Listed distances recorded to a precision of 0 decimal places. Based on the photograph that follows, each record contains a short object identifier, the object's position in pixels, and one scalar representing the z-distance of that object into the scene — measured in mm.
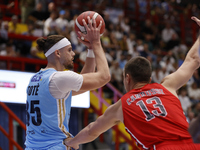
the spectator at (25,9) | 13352
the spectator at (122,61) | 12445
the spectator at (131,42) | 14324
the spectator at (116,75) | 11737
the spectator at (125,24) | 15807
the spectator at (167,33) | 16750
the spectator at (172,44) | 16342
